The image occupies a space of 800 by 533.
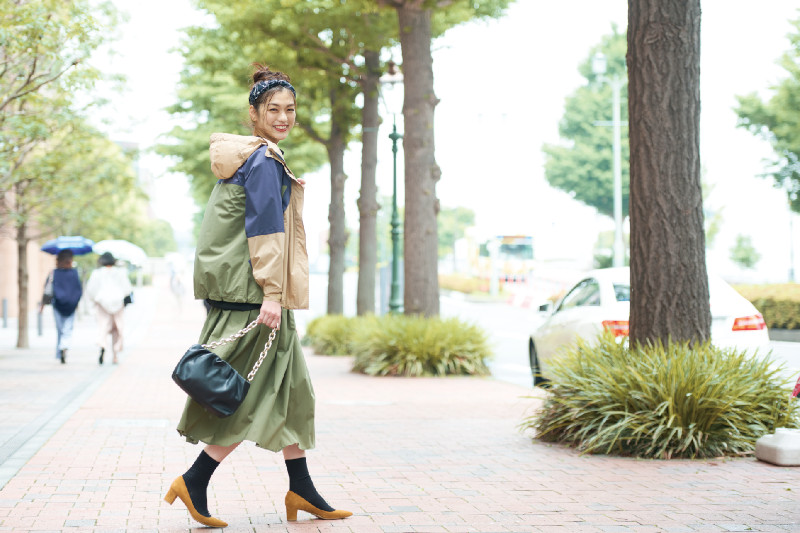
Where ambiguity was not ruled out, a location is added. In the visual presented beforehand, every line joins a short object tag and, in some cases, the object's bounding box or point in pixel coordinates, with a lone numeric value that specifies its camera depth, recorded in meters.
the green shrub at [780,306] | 19.03
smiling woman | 4.36
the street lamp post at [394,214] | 18.61
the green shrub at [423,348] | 13.98
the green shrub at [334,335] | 18.78
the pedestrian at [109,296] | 15.15
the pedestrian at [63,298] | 15.28
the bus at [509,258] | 50.97
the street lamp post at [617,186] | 34.29
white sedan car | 9.51
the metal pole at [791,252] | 51.92
